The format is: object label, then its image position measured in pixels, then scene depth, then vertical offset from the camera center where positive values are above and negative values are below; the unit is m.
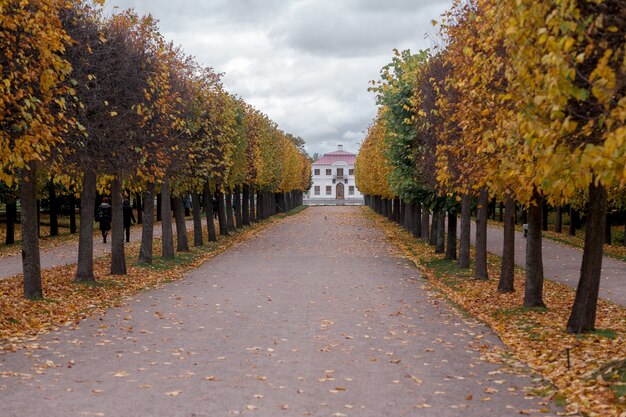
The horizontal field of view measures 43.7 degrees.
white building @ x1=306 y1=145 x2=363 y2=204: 177.75 -0.10
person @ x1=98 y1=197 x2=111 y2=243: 35.78 -1.58
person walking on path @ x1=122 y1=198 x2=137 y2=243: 36.97 -1.51
